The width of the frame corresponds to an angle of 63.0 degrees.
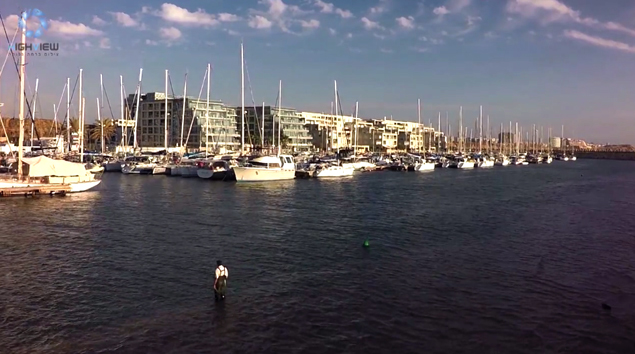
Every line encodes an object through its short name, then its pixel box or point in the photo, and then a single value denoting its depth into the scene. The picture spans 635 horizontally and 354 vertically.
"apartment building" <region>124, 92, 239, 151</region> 155.75
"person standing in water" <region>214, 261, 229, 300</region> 18.75
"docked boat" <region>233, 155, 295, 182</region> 68.75
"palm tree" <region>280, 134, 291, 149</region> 165.45
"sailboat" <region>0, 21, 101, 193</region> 47.16
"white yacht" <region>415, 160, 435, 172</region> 112.25
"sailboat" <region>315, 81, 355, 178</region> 82.62
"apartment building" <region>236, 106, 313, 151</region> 178.66
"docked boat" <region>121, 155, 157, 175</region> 85.19
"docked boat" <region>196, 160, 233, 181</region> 74.25
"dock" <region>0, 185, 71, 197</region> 46.78
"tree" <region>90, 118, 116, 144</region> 138.50
